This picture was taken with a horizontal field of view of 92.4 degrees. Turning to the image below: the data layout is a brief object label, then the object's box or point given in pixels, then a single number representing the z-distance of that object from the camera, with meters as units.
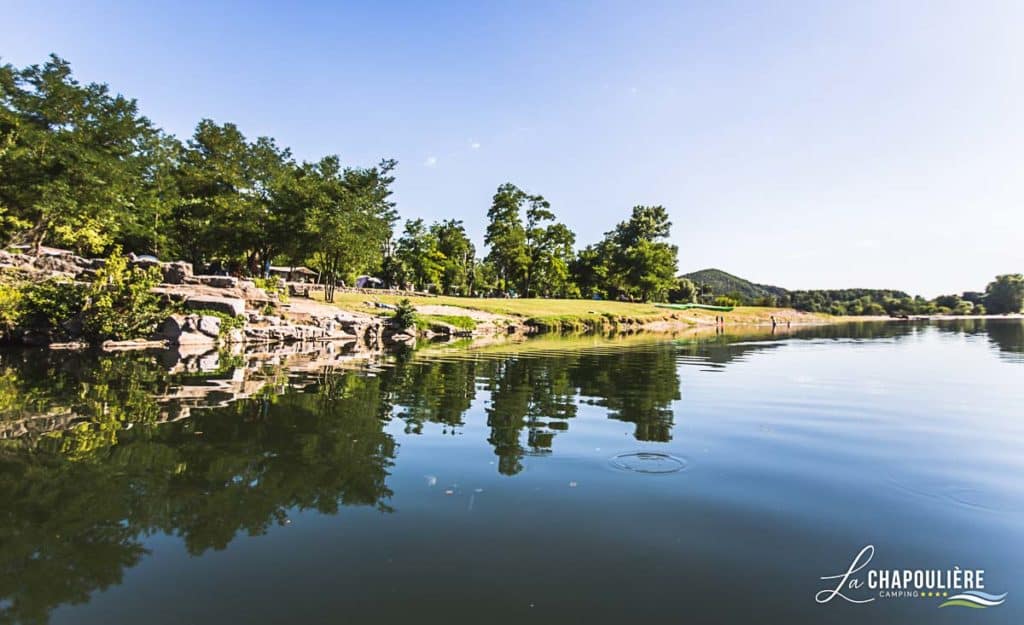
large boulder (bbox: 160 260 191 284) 29.73
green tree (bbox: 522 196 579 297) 73.69
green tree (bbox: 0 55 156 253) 33.25
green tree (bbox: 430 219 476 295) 88.44
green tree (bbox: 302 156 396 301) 39.22
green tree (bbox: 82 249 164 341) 21.62
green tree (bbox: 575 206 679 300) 83.19
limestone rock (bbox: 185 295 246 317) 26.41
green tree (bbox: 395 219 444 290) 78.38
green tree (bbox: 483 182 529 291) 69.19
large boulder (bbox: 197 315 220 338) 24.36
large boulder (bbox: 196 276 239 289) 30.47
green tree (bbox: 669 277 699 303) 122.75
